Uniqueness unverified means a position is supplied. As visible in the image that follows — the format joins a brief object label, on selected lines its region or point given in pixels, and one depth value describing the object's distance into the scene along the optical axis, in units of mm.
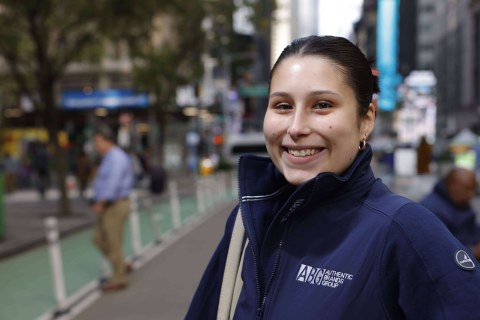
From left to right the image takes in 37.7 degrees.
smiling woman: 1538
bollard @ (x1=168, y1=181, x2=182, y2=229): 16289
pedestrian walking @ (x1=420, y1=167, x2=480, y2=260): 4996
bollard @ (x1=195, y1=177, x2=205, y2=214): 21373
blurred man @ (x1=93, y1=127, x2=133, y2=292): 9078
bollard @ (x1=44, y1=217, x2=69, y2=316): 7719
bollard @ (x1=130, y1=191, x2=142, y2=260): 11828
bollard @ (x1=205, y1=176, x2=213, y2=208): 23500
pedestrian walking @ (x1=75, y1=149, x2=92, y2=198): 24500
